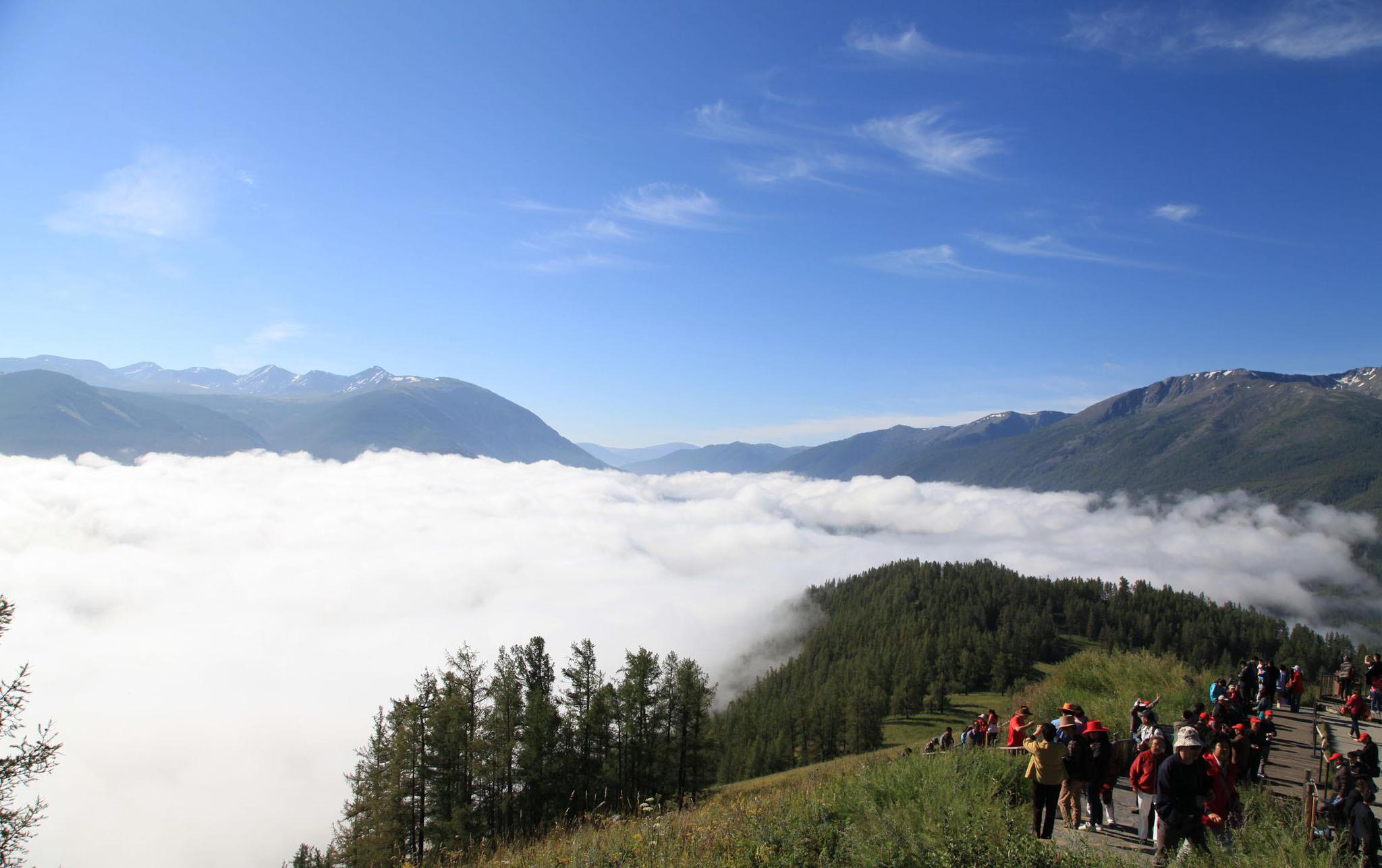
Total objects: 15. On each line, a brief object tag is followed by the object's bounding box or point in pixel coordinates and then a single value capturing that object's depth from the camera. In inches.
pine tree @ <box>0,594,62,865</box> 422.9
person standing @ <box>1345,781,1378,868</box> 345.4
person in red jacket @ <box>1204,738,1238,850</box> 354.0
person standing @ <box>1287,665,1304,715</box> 957.2
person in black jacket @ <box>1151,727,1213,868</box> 328.8
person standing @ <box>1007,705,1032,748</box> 538.3
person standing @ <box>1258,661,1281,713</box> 930.7
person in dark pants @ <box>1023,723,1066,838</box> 400.8
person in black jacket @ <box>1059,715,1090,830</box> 428.1
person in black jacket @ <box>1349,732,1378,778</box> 403.5
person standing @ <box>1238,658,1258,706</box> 917.8
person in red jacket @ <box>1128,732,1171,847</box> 373.1
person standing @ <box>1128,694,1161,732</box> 593.0
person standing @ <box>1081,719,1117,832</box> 434.6
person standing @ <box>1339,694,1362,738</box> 807.7
